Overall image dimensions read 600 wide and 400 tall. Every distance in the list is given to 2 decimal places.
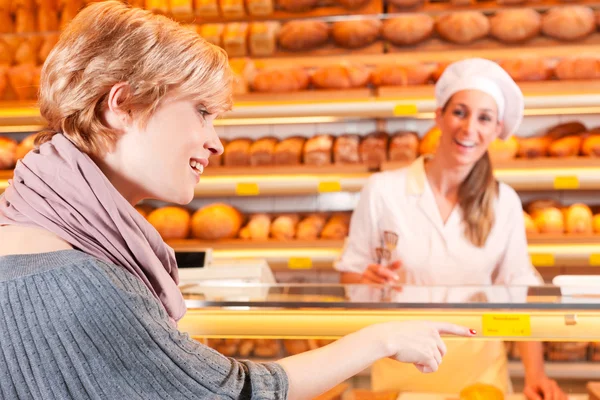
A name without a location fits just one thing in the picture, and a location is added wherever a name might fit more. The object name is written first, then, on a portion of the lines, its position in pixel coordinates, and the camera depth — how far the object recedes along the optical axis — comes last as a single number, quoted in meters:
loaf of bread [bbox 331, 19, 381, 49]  3.96
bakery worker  2.37
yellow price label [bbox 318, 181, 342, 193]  3.80
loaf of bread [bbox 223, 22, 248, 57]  4.10
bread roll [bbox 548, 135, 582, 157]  3.72
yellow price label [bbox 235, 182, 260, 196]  3.88
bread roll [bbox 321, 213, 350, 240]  3.89
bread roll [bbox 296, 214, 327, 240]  3.94
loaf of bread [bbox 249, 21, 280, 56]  4.05
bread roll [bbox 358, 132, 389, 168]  3.90
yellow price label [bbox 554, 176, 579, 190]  3.59
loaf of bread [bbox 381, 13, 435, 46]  3.87
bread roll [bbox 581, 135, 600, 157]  3.65
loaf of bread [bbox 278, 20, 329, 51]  4.02
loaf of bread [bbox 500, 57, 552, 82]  3.68
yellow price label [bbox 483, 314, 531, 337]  1.42
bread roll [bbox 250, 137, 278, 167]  4.03
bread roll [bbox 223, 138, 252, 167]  4.02
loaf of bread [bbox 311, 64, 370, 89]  3.81
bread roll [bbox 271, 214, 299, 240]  3.97
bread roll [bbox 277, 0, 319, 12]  4.14
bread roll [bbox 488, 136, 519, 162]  3.70
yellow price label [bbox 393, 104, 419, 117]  3.66
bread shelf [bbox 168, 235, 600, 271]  3.59
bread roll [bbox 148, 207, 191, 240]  4.02
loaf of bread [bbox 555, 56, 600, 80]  3.60
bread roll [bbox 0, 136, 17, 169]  4.06
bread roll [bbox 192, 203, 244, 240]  3.97
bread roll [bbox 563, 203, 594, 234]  3.68
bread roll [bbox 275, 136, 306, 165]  4.00
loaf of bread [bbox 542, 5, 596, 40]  3.76
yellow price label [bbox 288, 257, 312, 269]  3.82
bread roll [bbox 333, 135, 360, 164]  3.92
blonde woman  0.88
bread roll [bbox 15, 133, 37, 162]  4.08
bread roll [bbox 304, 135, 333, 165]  3.94
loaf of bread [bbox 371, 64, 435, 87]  3.75
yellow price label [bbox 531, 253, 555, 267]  3.59
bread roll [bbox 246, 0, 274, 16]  4.14
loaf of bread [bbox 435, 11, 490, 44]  3.81
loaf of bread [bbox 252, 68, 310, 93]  3.88
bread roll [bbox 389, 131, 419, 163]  3.85
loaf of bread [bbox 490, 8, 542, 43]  3.80
